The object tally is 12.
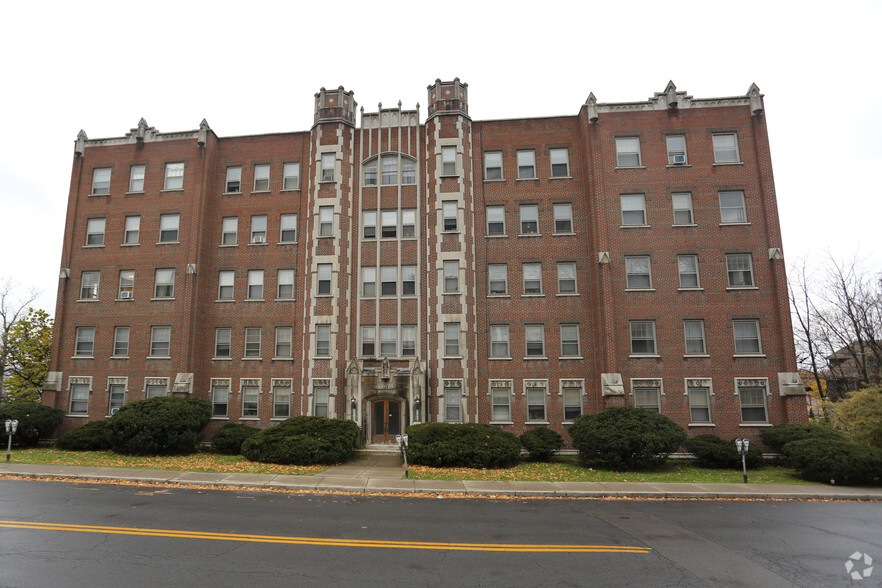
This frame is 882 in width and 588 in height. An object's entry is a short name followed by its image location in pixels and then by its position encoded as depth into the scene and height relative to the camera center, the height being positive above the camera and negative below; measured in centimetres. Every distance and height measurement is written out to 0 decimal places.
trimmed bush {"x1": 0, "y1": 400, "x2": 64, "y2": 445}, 2522 -103
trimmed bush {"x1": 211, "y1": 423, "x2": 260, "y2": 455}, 2475 -211
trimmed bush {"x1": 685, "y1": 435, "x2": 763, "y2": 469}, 2166 -271
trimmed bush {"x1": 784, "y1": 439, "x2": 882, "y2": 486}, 1770 -264
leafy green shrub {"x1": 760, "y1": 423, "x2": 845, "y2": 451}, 2158 -193
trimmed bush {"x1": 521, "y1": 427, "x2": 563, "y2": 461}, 2298 -232
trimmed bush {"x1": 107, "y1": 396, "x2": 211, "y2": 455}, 2288 -137
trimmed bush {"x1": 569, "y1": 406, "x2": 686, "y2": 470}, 2036 -190
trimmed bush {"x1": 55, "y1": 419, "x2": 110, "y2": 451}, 2480 -208
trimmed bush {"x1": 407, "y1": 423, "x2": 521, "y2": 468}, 2067 -223
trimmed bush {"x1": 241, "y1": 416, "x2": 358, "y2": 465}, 2106 -201
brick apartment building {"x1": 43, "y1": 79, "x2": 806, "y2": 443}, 2598 +704
